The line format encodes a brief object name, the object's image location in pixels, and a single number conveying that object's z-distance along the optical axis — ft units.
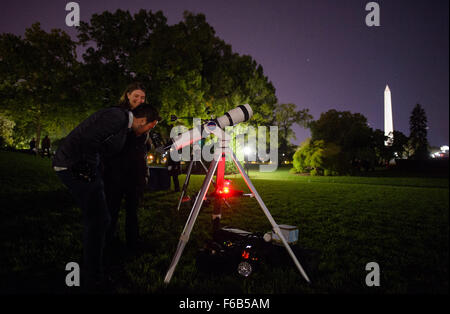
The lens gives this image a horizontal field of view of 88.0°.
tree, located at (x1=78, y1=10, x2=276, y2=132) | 56.49
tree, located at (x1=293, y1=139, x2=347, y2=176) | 68.03
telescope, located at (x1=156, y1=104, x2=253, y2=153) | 8.96
